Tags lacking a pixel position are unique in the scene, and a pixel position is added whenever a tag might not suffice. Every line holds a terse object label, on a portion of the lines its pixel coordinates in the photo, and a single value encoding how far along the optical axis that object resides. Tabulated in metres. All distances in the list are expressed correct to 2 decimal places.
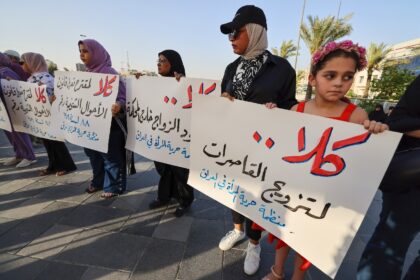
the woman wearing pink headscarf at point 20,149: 3.90
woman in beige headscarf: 1.63
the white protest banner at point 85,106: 2.45
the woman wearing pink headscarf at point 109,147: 2.59
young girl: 1.21
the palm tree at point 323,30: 19.94
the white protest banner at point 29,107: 3.08
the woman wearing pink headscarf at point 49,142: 3.19
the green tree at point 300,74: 31.75
